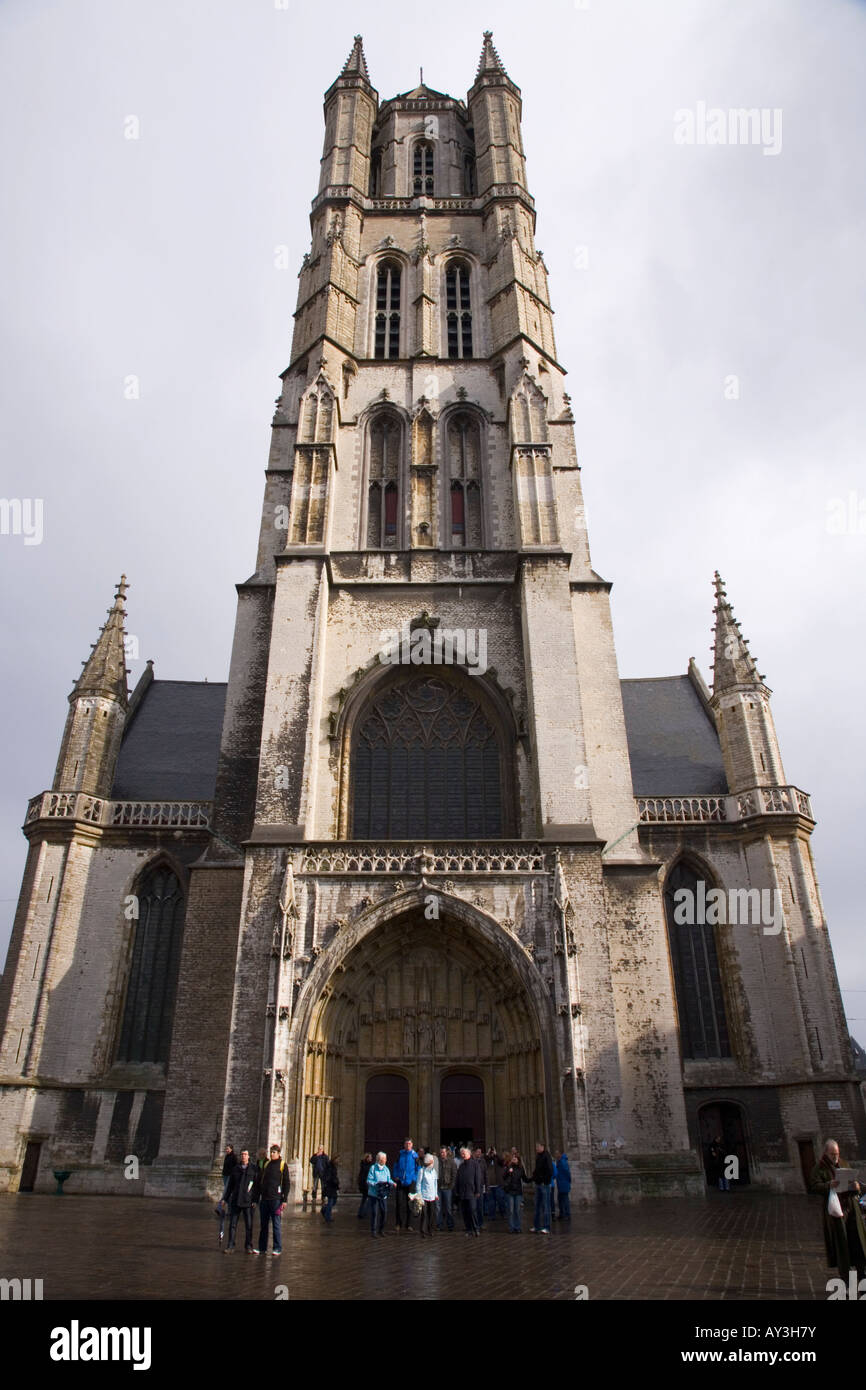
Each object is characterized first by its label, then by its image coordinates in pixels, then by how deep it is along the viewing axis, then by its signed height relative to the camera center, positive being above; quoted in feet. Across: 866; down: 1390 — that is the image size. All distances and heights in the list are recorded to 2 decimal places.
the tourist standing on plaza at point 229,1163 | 33.25 -0.04
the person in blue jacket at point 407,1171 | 40.14 -0.45
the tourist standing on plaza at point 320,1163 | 45.70 -0.10
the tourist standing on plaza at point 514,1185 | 38.88 -1.04
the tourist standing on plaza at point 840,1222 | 21.57 -1.47
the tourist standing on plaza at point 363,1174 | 44.52 -0.68
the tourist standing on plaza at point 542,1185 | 37.81 -1.01
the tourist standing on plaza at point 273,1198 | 30.09 -1.14
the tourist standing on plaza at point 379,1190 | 37.78 -1.16
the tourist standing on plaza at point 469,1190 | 37.66 -1.17
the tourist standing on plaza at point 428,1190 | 37.93 -1.16
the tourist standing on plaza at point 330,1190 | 42.93 -1.29
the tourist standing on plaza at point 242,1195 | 31.01 -1.06
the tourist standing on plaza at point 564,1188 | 42.55 -1.28
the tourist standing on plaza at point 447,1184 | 40.91 -1.10
